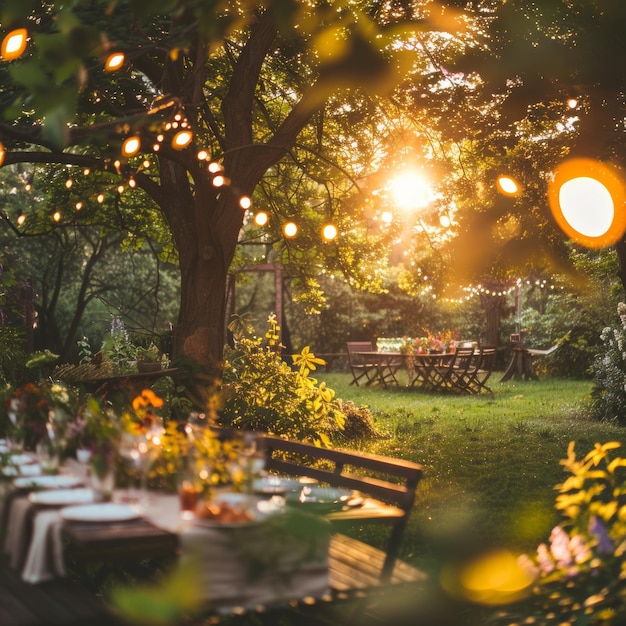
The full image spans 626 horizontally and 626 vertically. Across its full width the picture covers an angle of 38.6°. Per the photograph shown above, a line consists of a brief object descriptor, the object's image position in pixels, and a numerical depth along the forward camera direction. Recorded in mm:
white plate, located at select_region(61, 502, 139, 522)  3146
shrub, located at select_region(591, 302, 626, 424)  12164
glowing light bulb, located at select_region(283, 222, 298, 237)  9180
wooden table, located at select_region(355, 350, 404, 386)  18984
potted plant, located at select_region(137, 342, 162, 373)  9070
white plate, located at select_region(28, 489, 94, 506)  3355
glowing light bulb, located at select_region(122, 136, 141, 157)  5848
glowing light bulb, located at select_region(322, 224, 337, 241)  9195
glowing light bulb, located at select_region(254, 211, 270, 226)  9436
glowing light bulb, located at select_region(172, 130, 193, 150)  6488
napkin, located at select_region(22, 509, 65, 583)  3168
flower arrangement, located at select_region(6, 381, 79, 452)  4316
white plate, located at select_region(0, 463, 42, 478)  3894
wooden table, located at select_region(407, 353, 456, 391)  17709
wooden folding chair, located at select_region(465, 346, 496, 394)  17672
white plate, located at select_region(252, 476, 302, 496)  3844
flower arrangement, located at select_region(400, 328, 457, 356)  18641
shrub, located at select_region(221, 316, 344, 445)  9344
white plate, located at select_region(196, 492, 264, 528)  2891
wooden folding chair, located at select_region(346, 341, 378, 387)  20153
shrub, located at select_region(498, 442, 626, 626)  3139
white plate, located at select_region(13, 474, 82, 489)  3650
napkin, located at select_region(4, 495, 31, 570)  3299
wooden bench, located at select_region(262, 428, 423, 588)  3594
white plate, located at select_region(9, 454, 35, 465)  4145
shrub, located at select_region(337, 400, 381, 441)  11469
